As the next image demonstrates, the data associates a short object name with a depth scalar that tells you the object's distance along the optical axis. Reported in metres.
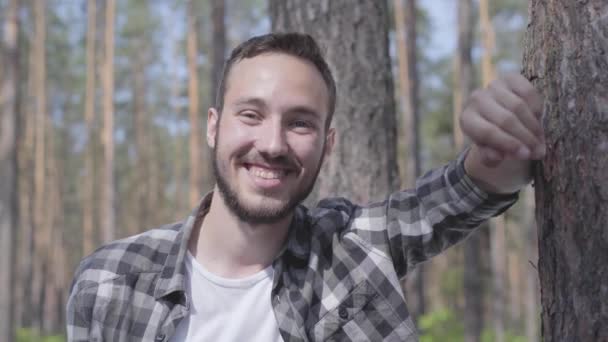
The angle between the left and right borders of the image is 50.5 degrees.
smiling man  1.66
